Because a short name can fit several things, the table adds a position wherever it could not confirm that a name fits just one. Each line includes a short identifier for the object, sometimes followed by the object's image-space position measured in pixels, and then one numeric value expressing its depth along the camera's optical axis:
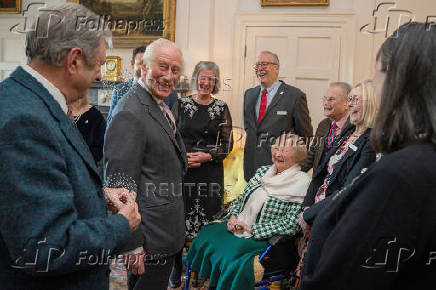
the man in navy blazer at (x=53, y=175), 1.03
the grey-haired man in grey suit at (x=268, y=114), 4.20
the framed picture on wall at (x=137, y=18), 5.89
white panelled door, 5.40
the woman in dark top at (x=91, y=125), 2.96
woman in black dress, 3.71
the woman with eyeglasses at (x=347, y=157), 2.45
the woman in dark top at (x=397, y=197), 0.93
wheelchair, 2.81
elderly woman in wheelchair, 2.76
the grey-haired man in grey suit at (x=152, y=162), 1.89
